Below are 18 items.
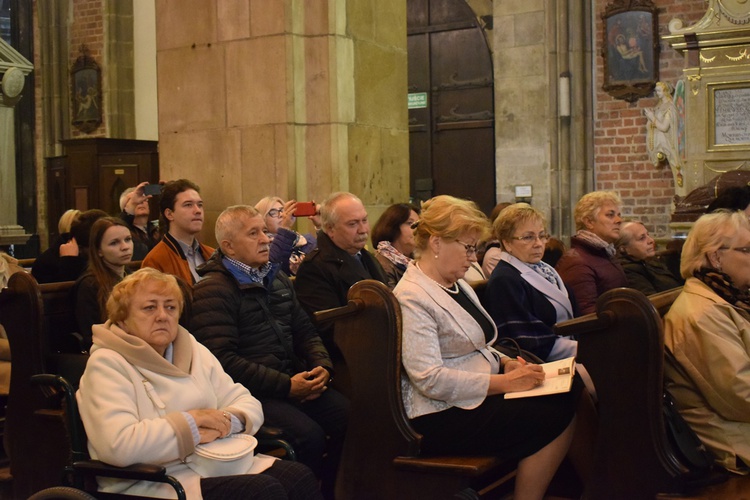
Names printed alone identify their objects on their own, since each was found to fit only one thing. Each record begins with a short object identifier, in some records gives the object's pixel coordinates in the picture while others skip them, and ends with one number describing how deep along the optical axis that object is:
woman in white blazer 3.36
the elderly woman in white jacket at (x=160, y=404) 2.91
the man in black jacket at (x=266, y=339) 3.75
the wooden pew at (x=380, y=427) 3.29
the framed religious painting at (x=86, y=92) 13.80
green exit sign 12.73
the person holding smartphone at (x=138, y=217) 6.51
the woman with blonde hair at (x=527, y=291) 4.21
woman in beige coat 3.19
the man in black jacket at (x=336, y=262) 4.48
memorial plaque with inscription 9.81
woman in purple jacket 5.06
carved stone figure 10.44
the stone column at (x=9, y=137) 9.88
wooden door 12.40
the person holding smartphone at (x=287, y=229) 5.08
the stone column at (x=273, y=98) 6.18
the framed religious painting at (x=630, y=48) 10.58
